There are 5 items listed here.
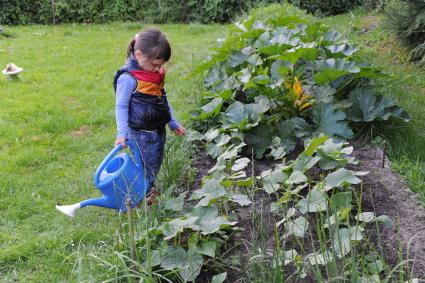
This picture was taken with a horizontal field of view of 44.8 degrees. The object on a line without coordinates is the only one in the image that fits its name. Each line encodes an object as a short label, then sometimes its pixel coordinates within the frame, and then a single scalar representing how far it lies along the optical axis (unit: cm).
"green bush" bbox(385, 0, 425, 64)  613
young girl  318
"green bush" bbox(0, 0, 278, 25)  1214
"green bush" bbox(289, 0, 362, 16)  1212
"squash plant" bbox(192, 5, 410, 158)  365
